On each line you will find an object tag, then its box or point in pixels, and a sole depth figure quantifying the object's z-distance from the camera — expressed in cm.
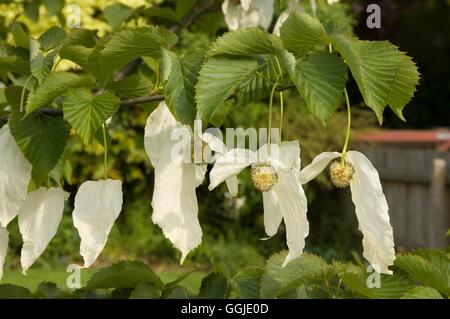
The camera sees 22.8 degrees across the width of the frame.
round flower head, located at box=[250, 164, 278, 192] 88
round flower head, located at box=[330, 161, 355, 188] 89
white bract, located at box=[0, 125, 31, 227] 97
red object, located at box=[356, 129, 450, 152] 745
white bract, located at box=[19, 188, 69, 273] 100
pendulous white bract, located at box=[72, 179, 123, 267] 94
